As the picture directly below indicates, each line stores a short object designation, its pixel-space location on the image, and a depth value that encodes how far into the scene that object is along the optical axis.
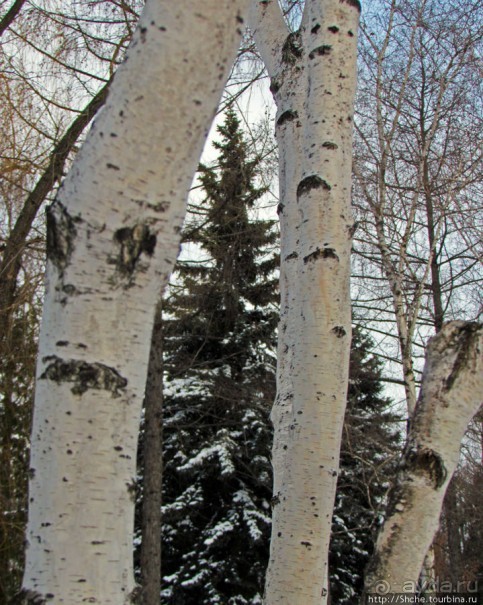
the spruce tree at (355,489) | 8.84
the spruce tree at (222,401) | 8.03
